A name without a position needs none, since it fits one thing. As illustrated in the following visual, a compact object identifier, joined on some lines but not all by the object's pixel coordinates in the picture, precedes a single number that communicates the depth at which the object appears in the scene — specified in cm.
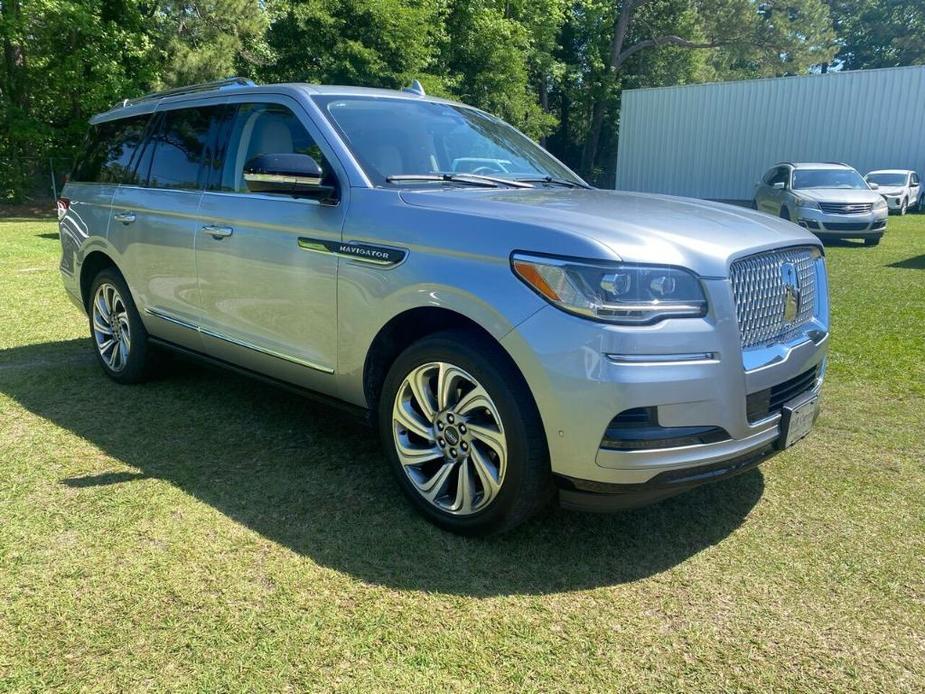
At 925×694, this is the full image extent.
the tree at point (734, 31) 3797
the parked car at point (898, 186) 2155
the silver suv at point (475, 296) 264
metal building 2467
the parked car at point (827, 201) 1401
